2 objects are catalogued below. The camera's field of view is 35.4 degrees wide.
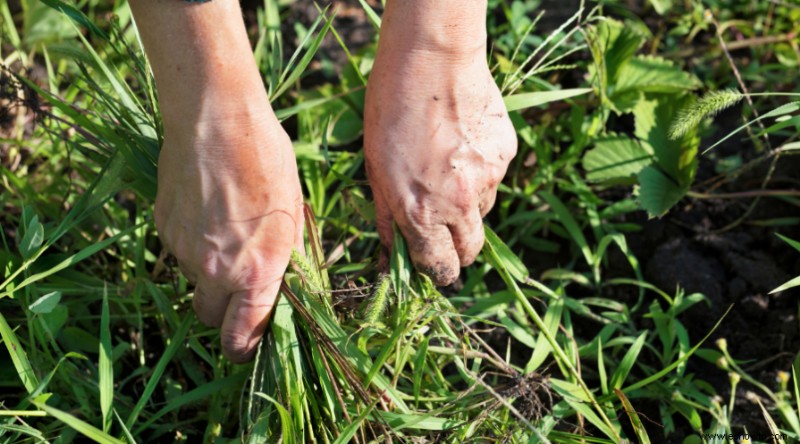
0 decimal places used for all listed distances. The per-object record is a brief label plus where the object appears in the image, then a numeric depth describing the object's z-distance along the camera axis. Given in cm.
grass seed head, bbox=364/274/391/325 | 68
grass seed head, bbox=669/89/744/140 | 72
